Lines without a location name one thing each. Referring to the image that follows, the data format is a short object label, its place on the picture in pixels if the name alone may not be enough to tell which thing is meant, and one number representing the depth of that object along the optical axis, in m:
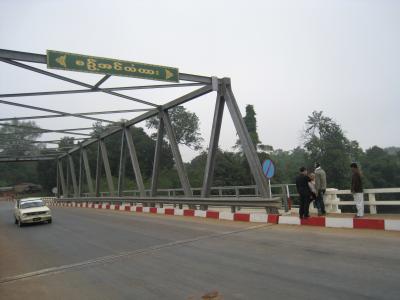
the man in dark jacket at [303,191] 10.95
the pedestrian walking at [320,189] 11.70
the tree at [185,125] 69.06
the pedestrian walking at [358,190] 10.27
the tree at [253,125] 54.08
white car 15.95
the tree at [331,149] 56.97
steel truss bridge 12.51
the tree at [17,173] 106.38
